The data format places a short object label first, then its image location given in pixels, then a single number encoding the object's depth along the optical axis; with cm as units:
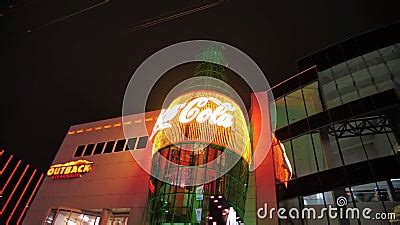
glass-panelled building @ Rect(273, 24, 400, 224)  1792
